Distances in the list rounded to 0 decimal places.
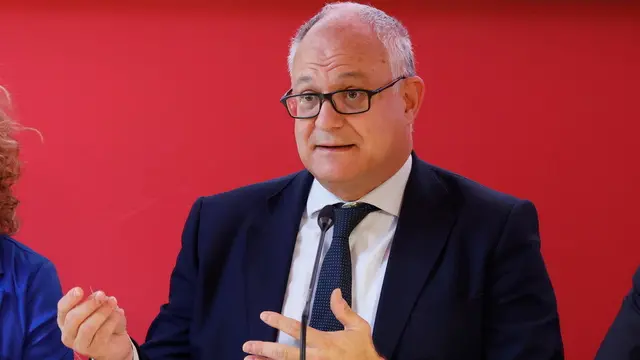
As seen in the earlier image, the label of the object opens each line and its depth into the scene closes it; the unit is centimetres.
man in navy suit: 332
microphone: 308
